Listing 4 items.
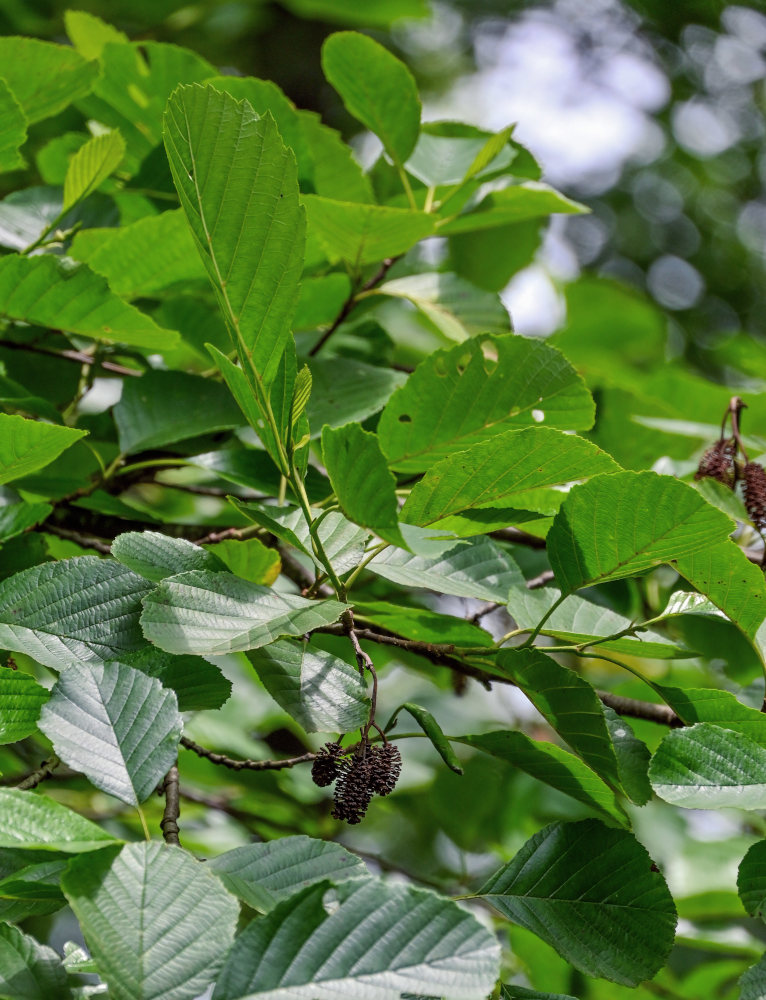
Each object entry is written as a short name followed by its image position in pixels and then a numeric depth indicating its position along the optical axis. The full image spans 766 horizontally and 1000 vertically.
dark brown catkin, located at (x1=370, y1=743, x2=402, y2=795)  1.08
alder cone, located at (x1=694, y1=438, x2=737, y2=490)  1.21
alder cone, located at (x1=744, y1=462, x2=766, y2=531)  1.19
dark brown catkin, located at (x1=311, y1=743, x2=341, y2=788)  1.09
